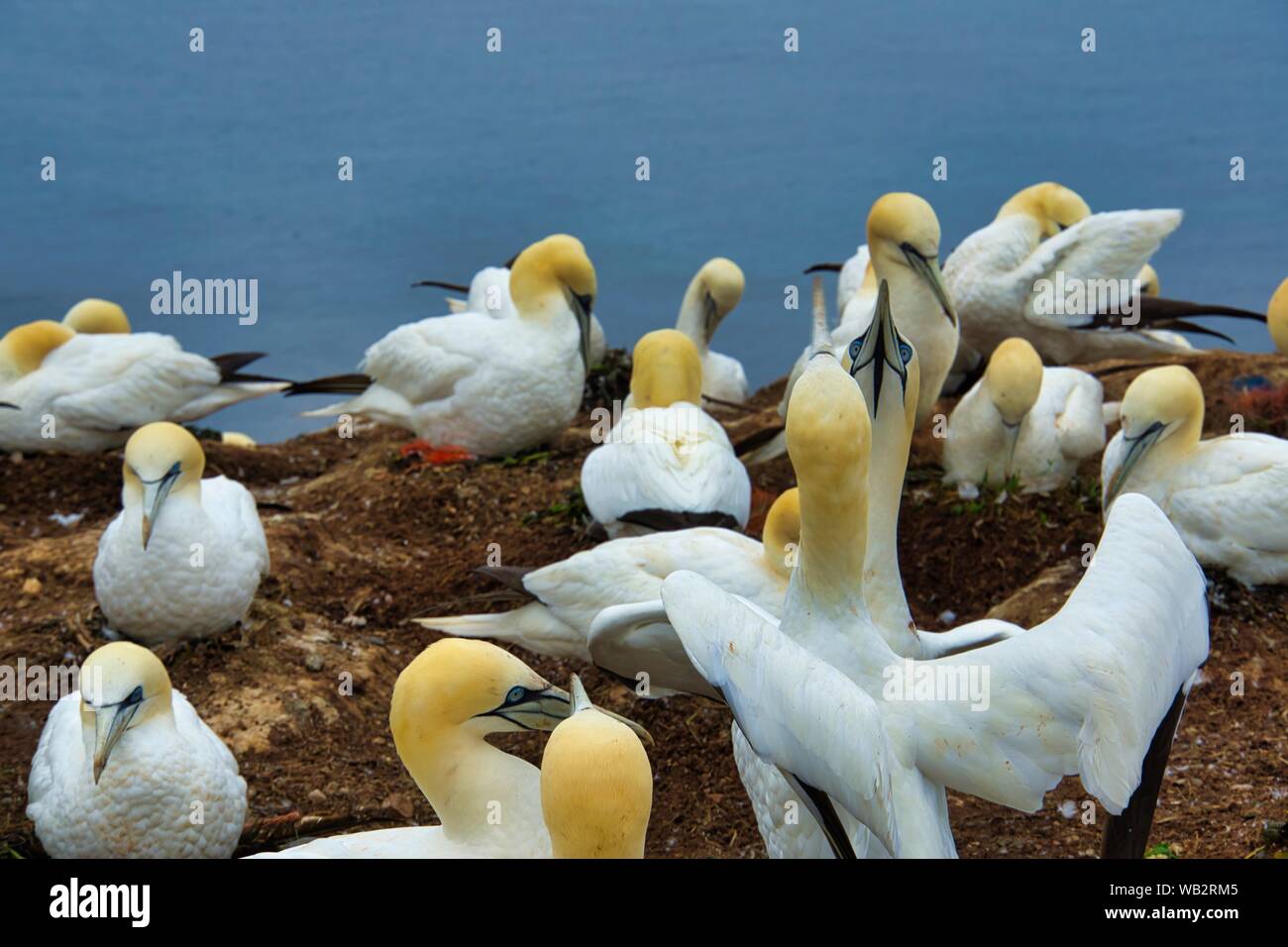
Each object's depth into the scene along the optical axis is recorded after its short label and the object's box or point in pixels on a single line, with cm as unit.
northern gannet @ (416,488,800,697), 568
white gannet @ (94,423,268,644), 639
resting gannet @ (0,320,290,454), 884
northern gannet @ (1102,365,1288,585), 637
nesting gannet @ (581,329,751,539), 655
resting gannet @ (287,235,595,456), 870
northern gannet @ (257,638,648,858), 434
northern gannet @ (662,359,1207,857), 364
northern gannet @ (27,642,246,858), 509
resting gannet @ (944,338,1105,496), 752
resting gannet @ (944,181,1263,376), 916
